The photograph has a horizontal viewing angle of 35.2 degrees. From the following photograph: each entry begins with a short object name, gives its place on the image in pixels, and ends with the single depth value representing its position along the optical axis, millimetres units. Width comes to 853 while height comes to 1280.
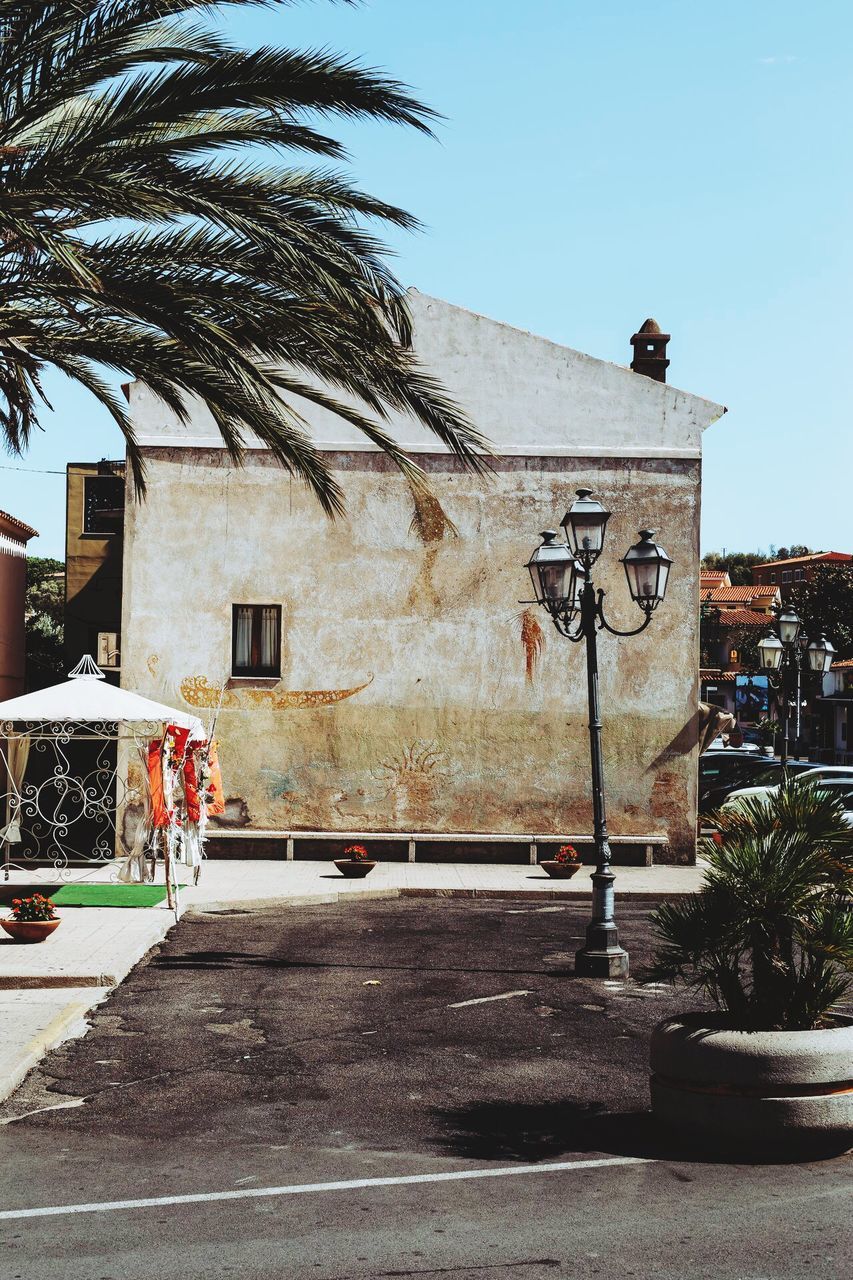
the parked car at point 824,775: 24922
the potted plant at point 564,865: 20250
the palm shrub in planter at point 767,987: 6609
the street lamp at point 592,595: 12312
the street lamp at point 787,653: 24062
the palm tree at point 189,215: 9492
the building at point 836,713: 77250
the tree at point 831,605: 69506
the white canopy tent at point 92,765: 16953
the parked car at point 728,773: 28516
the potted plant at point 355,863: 19594
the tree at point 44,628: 42656
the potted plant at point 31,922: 13125
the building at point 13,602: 32562
